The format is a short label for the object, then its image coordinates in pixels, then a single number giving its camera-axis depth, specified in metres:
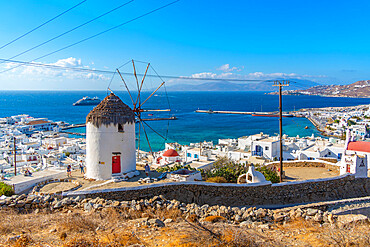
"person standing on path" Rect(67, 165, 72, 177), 15.44
